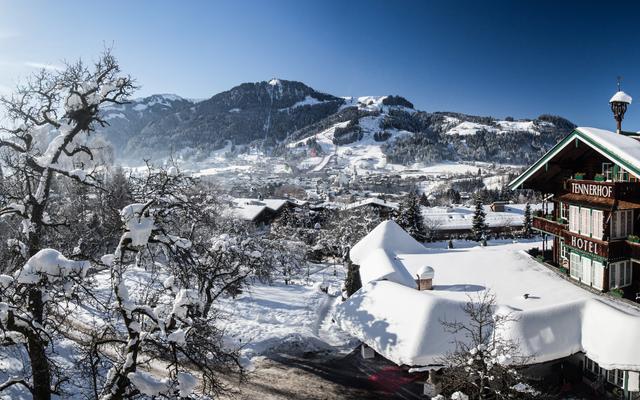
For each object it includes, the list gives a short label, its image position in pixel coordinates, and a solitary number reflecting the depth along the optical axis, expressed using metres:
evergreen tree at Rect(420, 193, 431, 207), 111.16
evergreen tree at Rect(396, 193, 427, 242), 54.59
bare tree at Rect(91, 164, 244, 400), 7.46
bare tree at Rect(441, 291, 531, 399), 11.83
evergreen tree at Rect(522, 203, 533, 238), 65.75
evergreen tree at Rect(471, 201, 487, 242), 63.25
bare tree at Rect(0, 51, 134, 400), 8.39
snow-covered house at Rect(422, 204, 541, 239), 67.38
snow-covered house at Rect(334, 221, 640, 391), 15.20
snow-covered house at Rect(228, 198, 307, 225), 65.81
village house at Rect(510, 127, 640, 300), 16.66
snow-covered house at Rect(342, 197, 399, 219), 72.75
